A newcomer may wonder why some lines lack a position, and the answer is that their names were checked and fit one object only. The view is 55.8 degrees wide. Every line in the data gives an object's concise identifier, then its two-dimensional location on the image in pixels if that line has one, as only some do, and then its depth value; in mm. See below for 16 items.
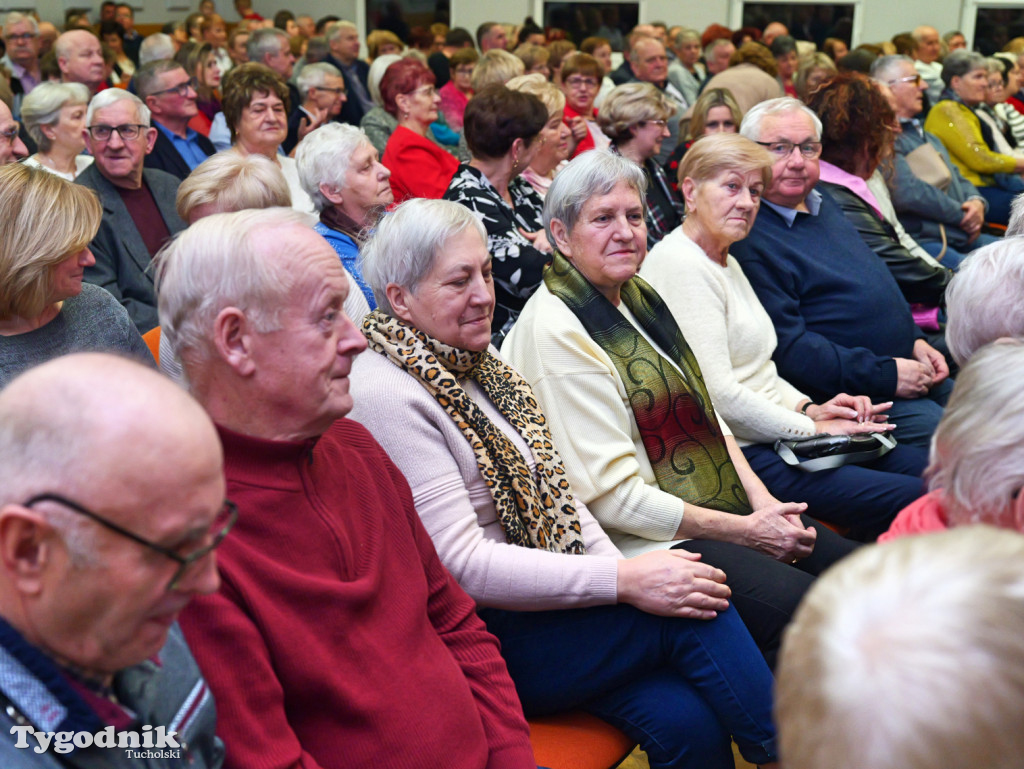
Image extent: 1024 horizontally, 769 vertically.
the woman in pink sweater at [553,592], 1611
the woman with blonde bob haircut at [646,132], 4020
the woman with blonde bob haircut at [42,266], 1868
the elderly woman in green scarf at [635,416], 1961
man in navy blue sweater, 2789
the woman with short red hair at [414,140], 4148
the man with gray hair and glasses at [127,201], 3016
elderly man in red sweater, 1187
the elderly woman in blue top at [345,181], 3039
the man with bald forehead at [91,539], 822
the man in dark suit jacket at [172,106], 4512
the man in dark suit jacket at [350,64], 7083
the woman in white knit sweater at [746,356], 2445
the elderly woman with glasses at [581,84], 5582
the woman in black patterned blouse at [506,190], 3023
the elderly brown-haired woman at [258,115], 3891
